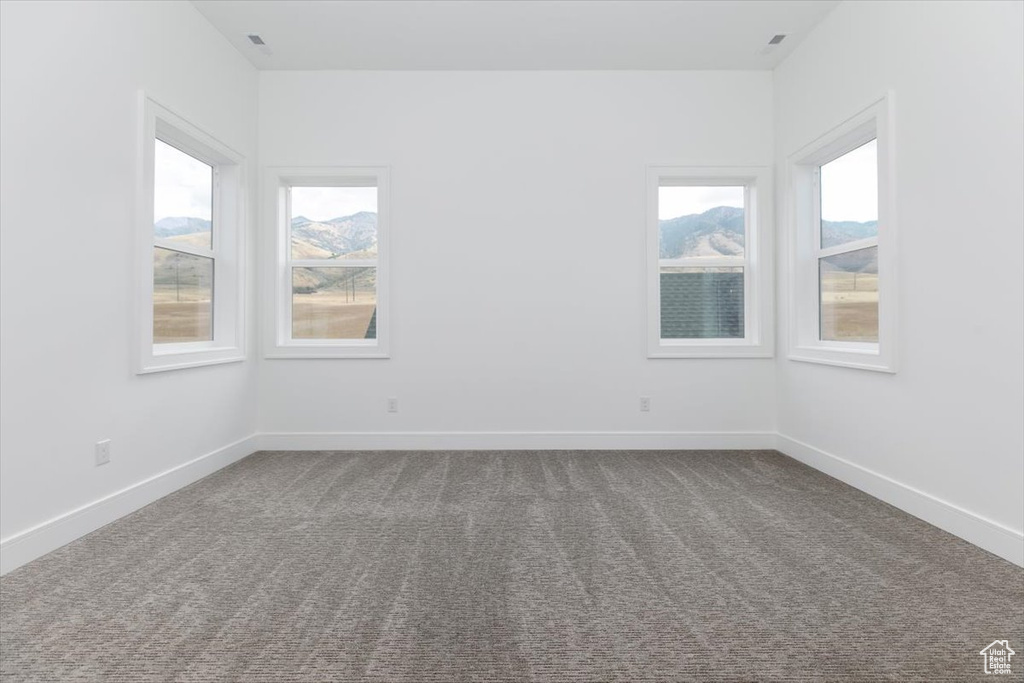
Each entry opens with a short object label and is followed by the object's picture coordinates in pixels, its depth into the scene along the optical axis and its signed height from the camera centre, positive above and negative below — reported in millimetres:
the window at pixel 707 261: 4418 +722
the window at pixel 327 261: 4410 +722
